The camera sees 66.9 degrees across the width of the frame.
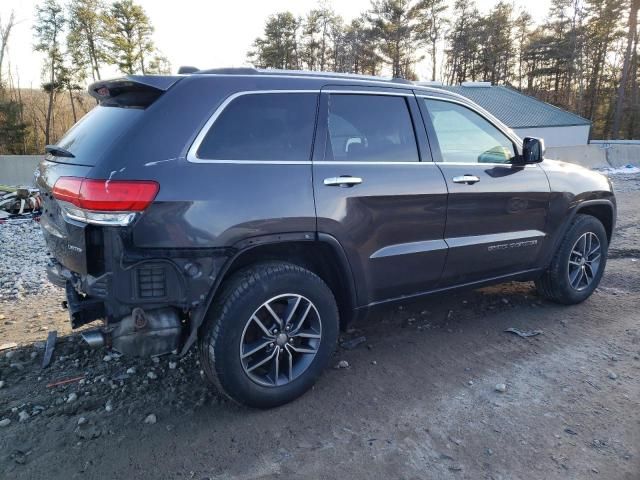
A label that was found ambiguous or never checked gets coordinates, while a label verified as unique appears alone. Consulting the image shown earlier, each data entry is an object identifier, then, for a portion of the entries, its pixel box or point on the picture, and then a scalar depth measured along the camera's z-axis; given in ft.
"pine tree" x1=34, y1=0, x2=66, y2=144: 96.94
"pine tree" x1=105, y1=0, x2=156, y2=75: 111.65
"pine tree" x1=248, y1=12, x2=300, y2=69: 142.51
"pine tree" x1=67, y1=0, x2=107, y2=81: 101.24
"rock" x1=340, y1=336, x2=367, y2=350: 12.63
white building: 116.47
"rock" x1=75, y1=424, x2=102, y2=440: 8.95
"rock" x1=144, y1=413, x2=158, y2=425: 9.36
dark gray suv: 8.26
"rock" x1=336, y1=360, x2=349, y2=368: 11.58
